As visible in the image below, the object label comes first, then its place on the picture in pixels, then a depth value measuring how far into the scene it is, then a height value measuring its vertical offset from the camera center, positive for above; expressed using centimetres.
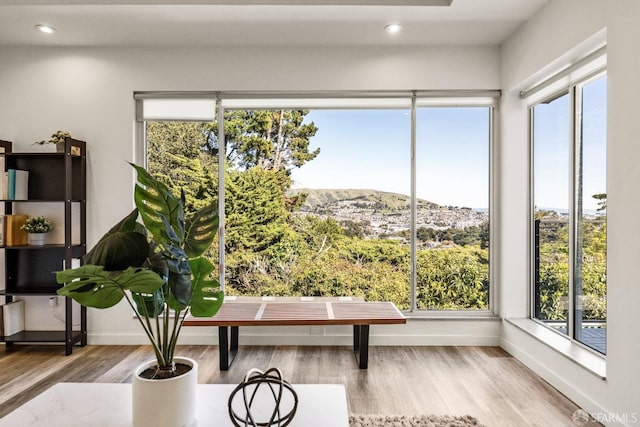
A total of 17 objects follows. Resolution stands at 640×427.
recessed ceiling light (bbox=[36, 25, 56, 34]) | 354 +152
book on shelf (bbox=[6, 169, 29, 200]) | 374 +22
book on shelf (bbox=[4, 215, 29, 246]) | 373 -18
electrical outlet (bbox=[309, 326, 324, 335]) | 396 -110
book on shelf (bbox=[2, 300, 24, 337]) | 380 -97
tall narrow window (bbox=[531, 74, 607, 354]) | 289 +0
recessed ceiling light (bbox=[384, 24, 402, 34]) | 351 +152
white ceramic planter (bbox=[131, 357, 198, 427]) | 113 -51
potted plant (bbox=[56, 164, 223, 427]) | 100 -16
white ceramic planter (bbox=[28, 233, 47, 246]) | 377 -25
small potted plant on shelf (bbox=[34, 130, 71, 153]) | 375 +62
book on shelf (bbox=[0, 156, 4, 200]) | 375 +24
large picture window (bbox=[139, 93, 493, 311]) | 411 +16
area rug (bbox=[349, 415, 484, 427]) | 242 -121
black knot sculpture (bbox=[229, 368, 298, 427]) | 104 -59
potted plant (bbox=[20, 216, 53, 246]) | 377 -17
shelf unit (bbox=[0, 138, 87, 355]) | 389 -16
